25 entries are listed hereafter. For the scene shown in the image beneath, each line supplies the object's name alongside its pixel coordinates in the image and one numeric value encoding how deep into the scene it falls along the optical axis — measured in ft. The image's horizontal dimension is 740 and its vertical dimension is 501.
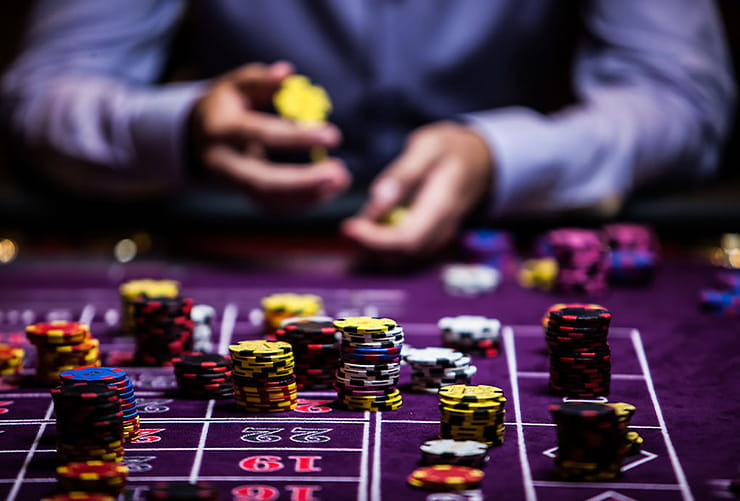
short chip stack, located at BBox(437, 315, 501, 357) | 4.21
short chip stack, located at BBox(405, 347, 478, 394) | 3.90
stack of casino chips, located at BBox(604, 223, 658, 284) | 5.11
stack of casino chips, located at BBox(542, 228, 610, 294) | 4.98
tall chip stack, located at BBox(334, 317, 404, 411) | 3.78
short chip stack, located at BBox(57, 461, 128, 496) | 3.32
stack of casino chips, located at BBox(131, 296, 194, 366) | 4.14
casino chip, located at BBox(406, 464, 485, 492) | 3.32
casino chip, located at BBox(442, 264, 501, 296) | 5.03
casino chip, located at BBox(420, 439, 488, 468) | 3.43
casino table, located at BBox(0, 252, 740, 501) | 3.38
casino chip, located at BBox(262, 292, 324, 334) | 4.42
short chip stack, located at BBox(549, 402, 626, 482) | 3.40
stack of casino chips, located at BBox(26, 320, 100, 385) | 4.01
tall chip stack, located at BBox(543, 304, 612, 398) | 3.87
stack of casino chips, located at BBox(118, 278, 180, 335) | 4.47
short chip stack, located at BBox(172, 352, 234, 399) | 3.87
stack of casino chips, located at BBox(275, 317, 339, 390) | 3.97
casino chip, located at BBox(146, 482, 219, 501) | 3.22
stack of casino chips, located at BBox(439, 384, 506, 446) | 3.56
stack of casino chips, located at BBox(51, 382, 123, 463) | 3.47
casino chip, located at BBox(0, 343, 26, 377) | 4.10
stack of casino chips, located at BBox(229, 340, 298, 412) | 3.77
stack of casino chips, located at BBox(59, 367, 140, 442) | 3.60
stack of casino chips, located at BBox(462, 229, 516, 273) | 5.47
